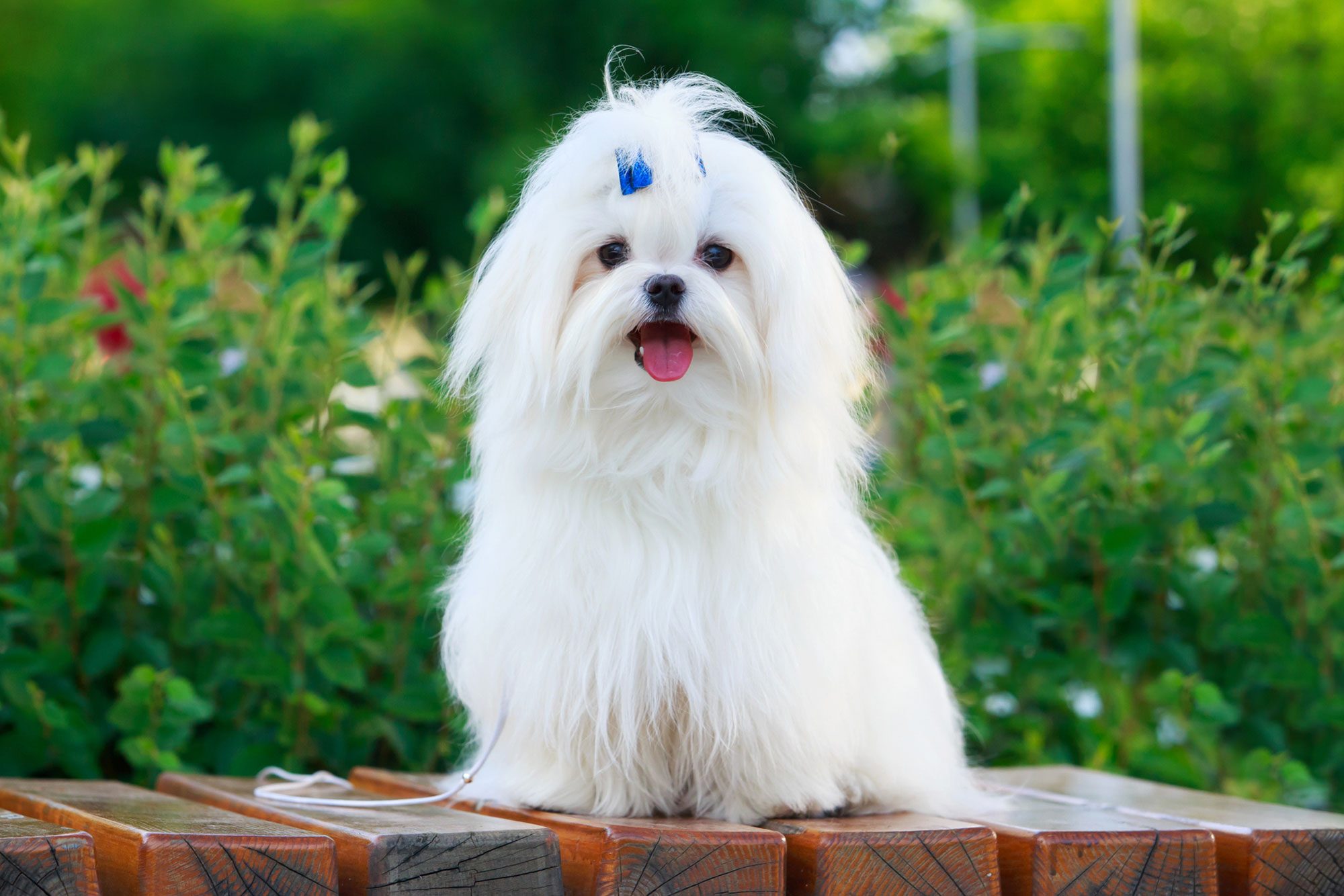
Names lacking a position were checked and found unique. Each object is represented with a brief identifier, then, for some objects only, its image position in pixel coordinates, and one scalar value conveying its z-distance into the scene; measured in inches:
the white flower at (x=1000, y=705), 145.8
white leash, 100.0
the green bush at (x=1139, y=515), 135.4
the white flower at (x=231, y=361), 137.6
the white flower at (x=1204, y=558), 147.6
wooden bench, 77.8
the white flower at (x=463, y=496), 129.3
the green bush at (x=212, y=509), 123.4
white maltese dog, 92.7
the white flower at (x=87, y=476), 138.8
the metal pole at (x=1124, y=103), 795.4
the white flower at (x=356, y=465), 141.3
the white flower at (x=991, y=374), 144.1
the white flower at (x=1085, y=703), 145.6
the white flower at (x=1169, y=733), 142.6
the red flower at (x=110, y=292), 177.5
